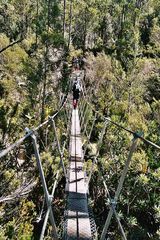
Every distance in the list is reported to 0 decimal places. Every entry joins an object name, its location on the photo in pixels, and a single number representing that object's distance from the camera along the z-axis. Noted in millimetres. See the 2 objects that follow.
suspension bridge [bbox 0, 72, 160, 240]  2539
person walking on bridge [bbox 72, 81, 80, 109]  12366
